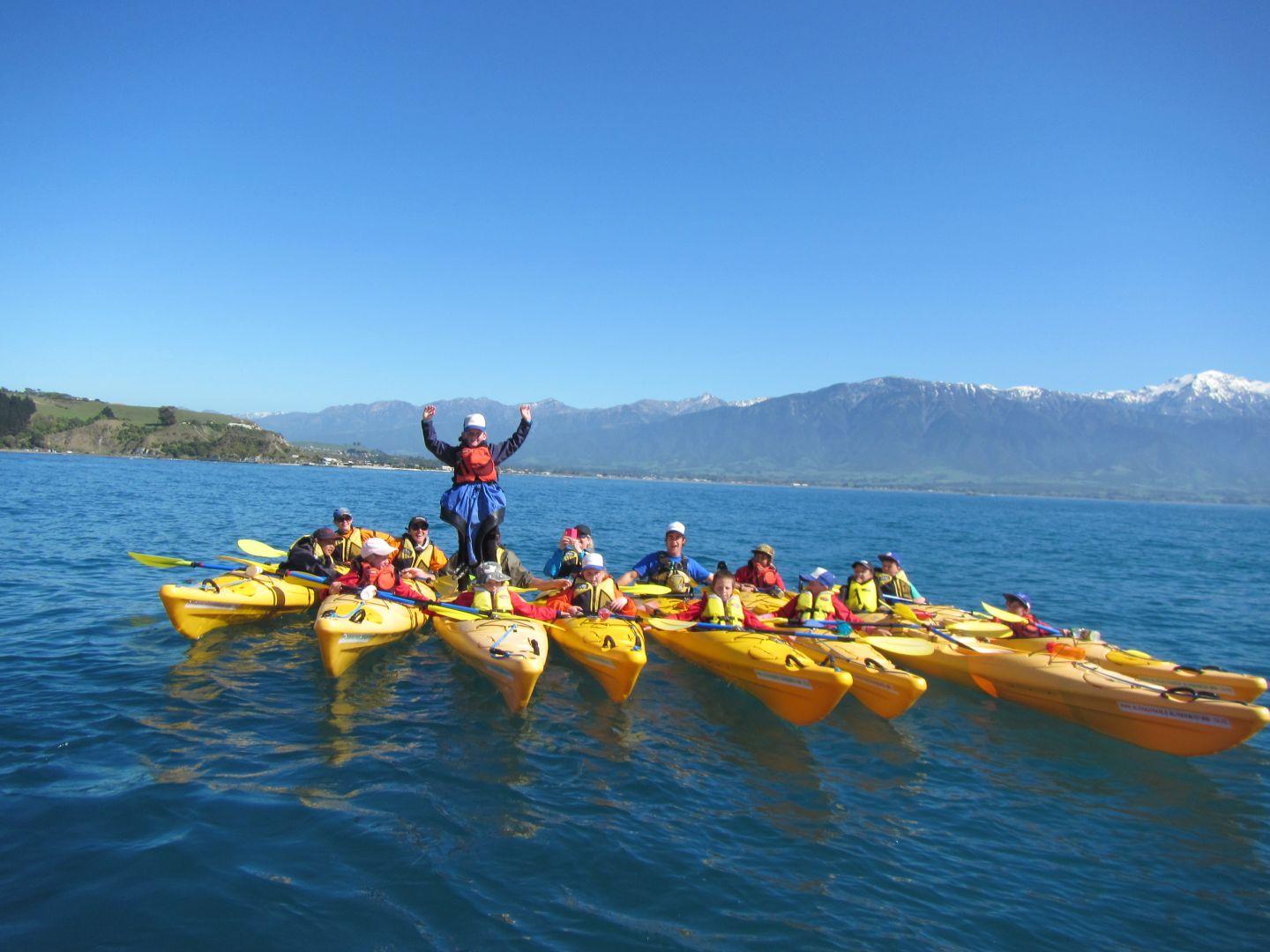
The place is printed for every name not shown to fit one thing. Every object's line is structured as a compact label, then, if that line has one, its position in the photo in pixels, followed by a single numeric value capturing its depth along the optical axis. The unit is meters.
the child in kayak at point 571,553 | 15.71
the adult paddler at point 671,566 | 16.25
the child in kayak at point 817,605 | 11.91
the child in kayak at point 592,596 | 12.23
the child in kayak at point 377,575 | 12.23
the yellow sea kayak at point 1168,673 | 9.88
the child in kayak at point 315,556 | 14.12
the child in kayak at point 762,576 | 15.87
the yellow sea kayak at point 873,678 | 9.62
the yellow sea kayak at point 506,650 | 9.42
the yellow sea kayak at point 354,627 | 10.30
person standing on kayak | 14.17
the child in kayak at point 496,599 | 11.62
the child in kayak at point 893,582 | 15.59
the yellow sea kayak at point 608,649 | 10.08
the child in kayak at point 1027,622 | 12.94
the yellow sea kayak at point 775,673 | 9.38
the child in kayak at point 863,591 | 13.95
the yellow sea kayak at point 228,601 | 11.70
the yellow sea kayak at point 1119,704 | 8.86
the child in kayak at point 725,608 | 11.84
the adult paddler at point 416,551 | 14.63
